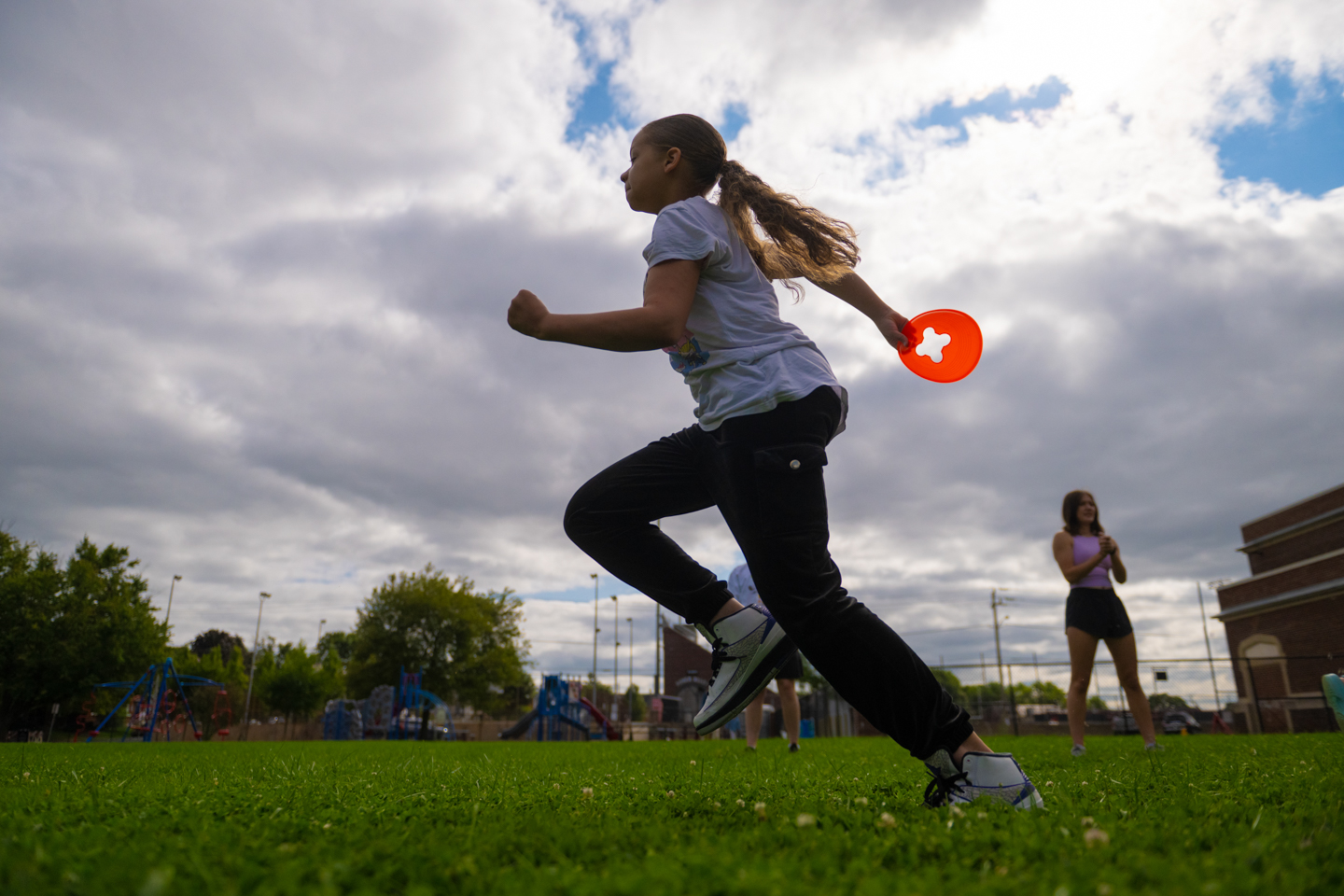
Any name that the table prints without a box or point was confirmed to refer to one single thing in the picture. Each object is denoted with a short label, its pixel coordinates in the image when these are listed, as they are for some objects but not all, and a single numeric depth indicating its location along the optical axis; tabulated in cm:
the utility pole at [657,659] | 6122
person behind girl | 773
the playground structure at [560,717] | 2698
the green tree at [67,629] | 3062
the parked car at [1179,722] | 3462
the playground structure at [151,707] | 2273
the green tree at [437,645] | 4412
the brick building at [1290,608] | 2770
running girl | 238
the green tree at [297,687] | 5128
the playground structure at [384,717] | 2836
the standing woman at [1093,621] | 656
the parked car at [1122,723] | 2603
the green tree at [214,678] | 4297
